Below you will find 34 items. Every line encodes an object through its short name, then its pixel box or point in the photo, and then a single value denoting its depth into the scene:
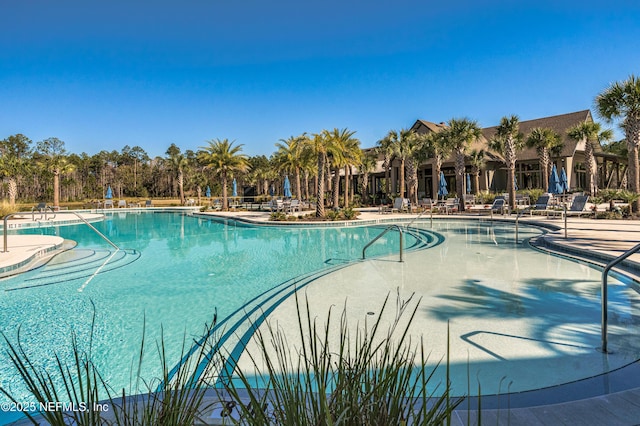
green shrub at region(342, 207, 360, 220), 19.58
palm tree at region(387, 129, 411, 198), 26.09
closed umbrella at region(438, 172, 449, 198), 25.78
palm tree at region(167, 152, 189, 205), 41.84
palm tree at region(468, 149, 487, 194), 28.64
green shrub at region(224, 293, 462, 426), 1.19
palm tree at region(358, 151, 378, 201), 31.88
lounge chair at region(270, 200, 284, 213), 24.56
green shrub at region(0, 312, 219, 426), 1.16
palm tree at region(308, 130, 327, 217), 20.04
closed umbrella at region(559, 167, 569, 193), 21.58
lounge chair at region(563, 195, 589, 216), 15.99
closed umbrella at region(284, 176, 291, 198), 30.18
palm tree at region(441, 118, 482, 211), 21.92
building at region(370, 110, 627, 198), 27.89
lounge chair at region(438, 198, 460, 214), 21.81
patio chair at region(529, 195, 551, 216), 17.91
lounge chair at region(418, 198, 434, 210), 22.68
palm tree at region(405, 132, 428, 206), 26.06
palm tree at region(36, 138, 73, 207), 33.10
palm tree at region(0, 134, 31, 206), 56.47
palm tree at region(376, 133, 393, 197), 28.06
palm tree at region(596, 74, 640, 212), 15.12
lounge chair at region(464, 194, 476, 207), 23.31
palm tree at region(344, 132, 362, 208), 23.77
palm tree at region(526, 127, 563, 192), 22.45
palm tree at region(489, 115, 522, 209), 20.28
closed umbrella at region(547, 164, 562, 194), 20.45
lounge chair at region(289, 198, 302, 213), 25.00
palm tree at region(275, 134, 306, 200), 30.33
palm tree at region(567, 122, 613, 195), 24.06
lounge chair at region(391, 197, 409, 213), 23.24
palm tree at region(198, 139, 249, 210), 32.06
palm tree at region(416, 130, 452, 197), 23.23
